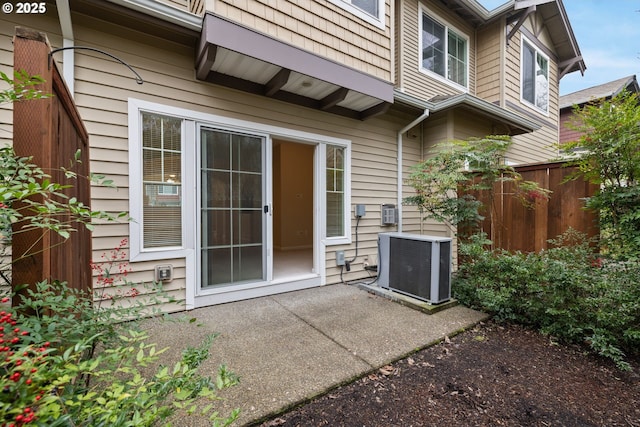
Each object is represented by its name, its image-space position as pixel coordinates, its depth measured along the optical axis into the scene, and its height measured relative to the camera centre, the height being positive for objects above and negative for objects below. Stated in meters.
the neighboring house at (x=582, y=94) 10.77 +5.07
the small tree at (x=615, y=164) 2.34 +0.43
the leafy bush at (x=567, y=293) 2.27 -0.76
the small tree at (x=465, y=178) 3.54 +0.45
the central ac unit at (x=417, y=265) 3.16 -0.65
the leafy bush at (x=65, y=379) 0.66 -0.46
